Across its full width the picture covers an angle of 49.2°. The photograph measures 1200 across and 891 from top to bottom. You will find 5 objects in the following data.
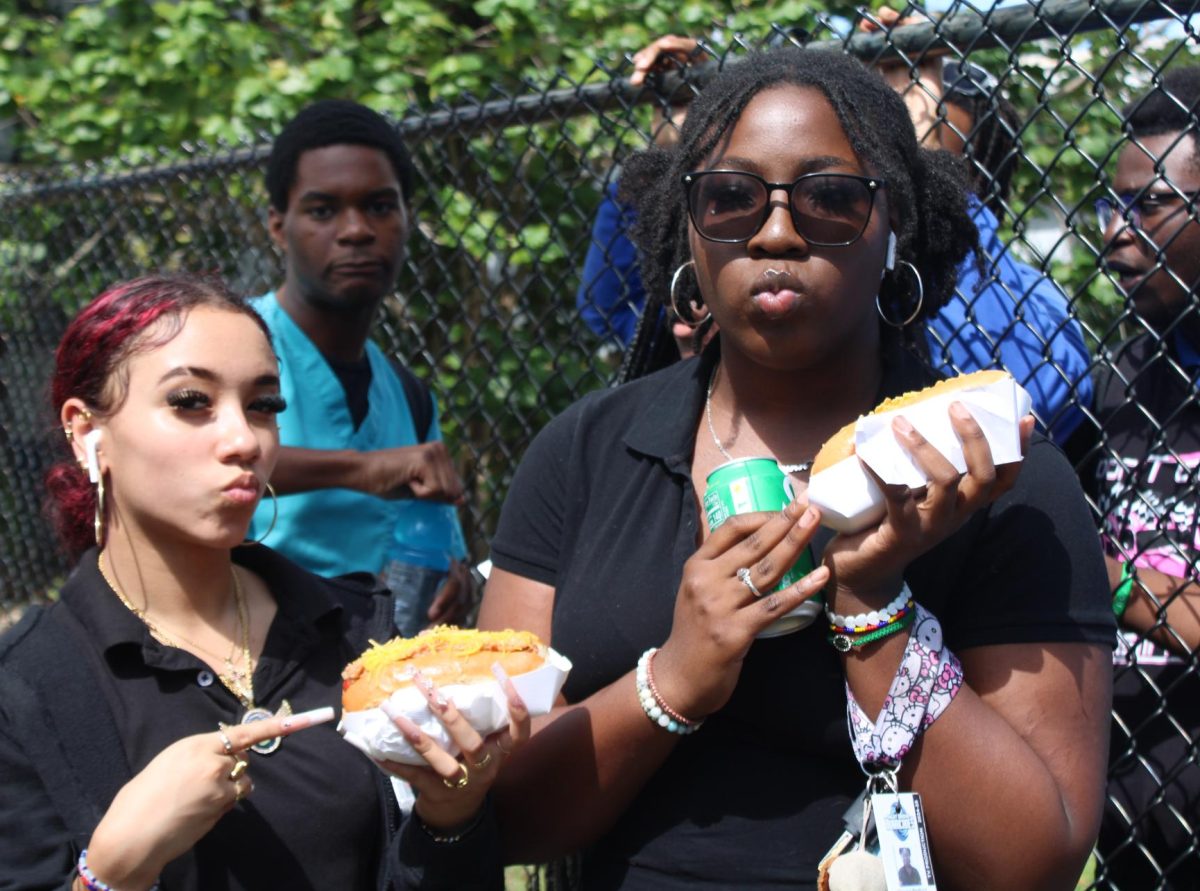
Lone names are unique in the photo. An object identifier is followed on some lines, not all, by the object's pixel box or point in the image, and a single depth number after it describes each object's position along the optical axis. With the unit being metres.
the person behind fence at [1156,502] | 2.57
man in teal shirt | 3.45
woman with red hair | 1.84
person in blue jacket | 2.77
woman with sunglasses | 1.76
